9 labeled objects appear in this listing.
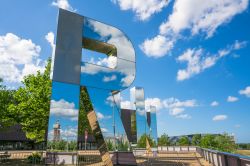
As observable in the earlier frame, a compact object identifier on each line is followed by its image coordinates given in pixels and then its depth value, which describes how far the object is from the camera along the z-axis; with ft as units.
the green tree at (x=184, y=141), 221.19
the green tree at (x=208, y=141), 170.19
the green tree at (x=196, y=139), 231.36
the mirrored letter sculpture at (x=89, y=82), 24.63
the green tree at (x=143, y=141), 78.30
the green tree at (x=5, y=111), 61.87
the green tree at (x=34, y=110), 62.90
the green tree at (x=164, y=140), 214.07
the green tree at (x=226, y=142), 154.16
